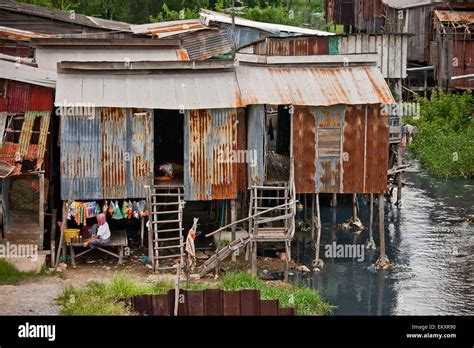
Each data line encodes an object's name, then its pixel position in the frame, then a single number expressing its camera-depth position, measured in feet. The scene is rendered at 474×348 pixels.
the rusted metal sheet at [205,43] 99.60
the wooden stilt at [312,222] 89.32
